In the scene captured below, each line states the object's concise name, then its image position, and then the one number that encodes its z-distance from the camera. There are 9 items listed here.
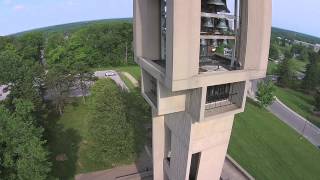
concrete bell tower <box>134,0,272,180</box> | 12.17
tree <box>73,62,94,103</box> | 44.06
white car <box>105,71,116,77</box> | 63.03
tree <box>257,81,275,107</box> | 47.19
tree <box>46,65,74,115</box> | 39.47
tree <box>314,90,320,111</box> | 51.93
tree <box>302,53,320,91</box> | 67.88
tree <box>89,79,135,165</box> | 25.41
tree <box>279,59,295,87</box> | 70.75
